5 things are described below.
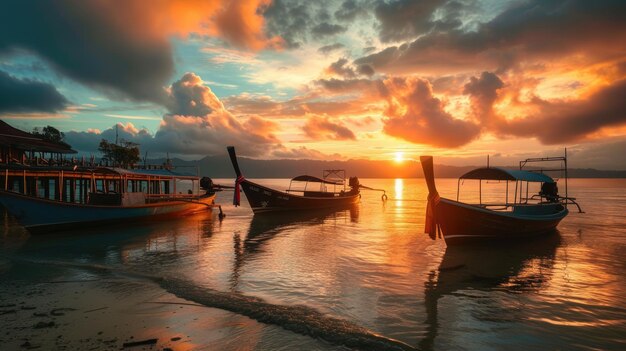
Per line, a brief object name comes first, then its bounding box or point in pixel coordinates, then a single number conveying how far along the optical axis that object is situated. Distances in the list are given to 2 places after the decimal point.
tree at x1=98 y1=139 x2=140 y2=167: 59.25
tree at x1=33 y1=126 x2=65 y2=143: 59.77
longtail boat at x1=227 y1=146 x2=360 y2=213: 27.36
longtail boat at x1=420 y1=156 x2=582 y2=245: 13.83
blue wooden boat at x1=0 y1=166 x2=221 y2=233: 16.98
